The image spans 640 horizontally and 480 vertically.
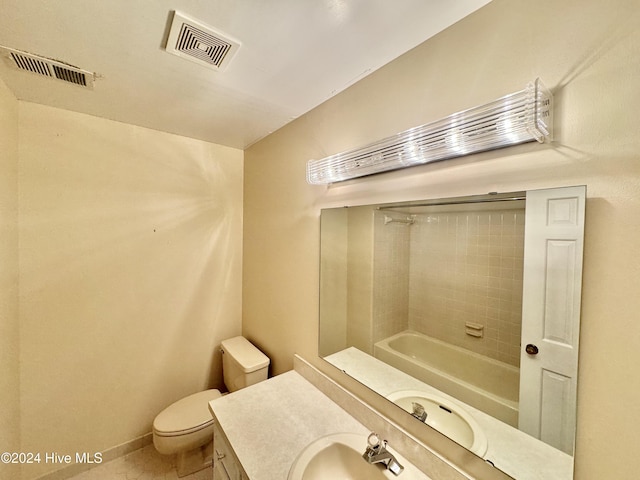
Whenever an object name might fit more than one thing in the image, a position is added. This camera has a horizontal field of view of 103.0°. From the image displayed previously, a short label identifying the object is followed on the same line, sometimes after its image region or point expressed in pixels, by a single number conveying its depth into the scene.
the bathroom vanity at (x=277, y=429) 0.98
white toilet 1.61
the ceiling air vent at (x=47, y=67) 1.12
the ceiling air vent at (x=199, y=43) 0.96
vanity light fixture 0.69
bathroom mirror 0.71
